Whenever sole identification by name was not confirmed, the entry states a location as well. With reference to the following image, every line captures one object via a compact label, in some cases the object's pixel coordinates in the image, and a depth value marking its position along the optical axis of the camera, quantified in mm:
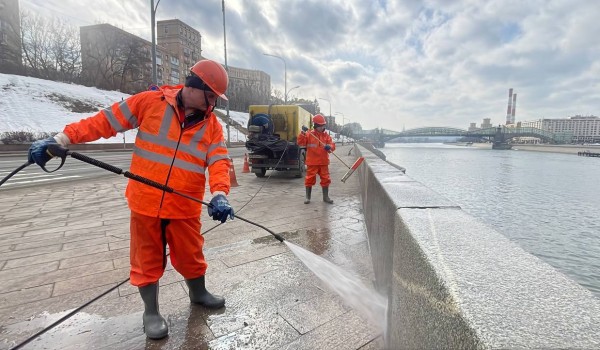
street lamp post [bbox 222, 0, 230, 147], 23641
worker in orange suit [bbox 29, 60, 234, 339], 2178
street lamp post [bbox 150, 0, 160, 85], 12141
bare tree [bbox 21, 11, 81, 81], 38844
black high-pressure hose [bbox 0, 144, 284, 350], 1977
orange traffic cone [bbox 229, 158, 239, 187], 8926
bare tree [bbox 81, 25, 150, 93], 45000
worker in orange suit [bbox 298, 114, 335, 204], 6465
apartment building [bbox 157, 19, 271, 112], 70631
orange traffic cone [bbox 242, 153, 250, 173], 12406
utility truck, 10180
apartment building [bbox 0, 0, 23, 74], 36178
